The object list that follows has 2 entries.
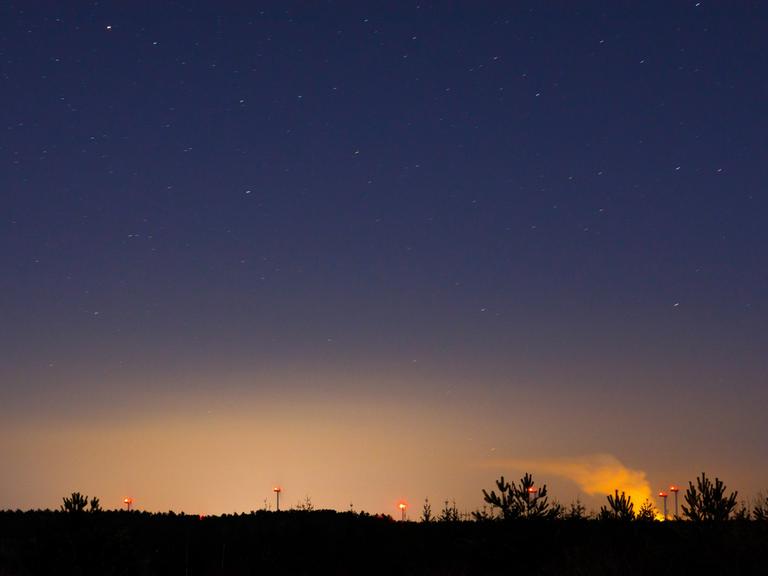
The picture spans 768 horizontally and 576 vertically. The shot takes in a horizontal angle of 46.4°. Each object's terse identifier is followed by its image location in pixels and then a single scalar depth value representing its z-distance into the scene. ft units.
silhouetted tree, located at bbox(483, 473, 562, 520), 66.33
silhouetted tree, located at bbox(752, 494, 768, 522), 55.11
